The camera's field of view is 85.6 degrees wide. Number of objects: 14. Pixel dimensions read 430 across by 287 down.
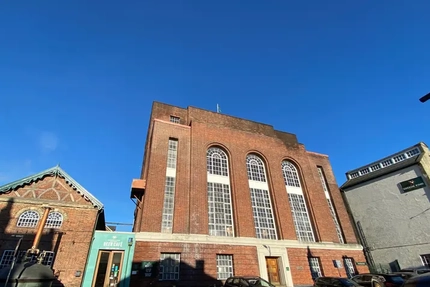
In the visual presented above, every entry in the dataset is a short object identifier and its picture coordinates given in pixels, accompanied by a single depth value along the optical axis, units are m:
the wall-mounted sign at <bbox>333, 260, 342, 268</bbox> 19.45
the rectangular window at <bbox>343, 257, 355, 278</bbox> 19.94
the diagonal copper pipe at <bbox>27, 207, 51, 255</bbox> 12.30
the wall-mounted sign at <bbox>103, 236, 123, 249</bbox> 14.89
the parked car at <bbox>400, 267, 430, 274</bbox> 15.26
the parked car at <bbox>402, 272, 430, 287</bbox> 3.79
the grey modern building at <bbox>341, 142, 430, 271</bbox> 21.31
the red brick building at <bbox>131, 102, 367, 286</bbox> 15.95
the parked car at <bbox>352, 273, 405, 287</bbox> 13.70
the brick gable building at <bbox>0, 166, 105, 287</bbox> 13.51
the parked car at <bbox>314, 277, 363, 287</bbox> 12.90
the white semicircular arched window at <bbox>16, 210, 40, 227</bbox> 14.20
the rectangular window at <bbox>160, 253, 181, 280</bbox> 14.87
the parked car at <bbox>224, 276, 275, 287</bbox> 12.03
